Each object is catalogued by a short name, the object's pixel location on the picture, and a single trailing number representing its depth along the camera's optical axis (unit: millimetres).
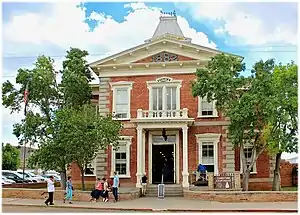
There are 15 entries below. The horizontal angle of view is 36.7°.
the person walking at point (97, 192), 22812
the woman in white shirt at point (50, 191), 21359
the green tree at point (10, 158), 65125
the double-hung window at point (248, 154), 28648
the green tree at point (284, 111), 23625
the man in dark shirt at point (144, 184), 26923
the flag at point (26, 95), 27864
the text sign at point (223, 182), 24781
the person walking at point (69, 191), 22203
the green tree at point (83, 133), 23616
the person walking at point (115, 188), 22889
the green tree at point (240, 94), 24047
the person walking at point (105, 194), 23080
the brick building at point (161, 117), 28266
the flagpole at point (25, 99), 27875
